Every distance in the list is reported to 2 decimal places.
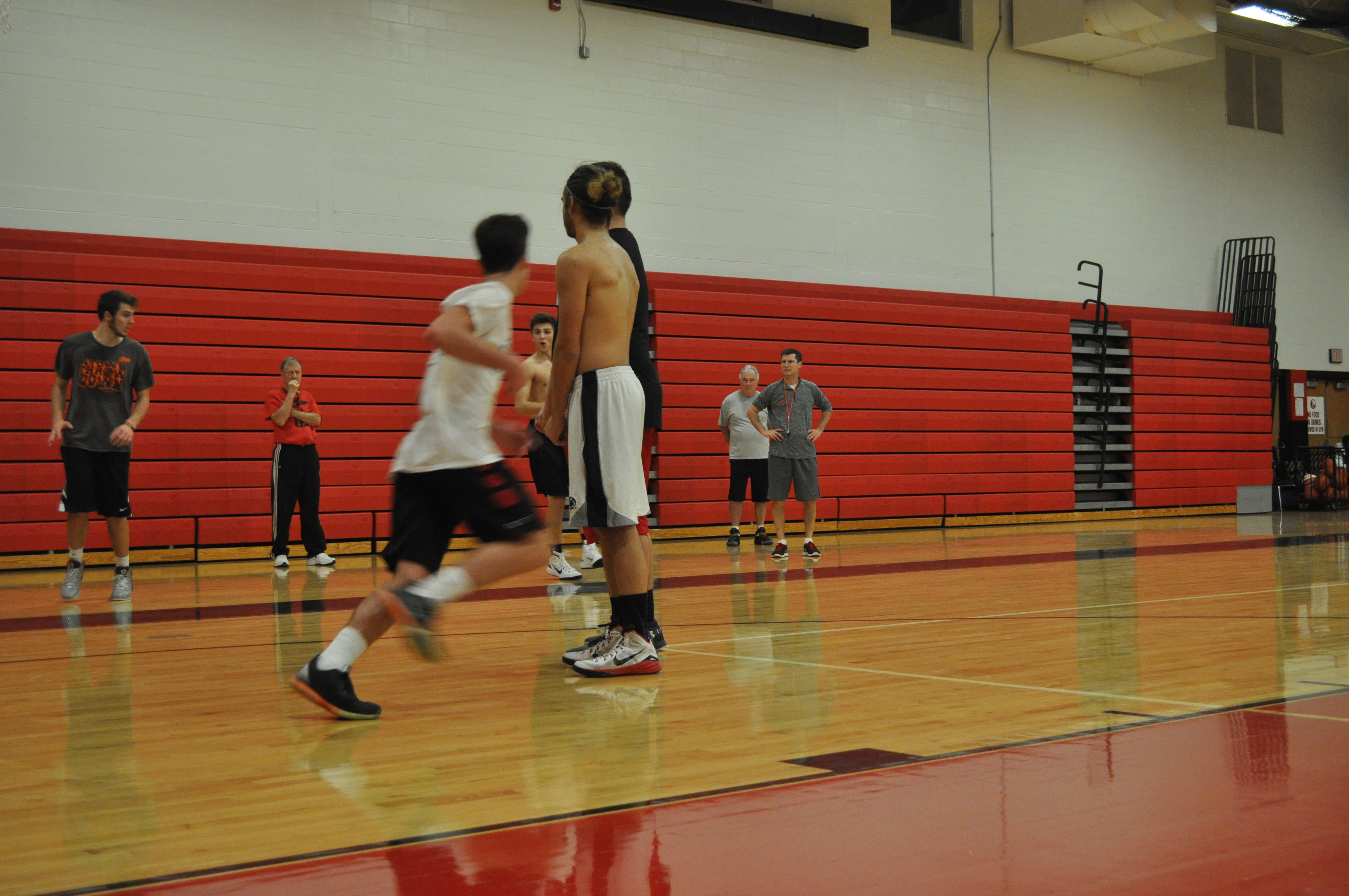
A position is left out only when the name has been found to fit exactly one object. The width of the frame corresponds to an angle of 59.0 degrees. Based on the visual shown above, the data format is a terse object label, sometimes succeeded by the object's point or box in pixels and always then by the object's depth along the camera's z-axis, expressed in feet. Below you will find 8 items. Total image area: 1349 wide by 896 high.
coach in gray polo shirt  29.84
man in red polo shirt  28.55
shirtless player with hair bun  11.89
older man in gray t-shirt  34.35
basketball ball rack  53.36
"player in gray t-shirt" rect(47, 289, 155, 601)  21.45
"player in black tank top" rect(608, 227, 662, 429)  12.96
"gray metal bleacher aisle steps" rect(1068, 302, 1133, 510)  48.83
